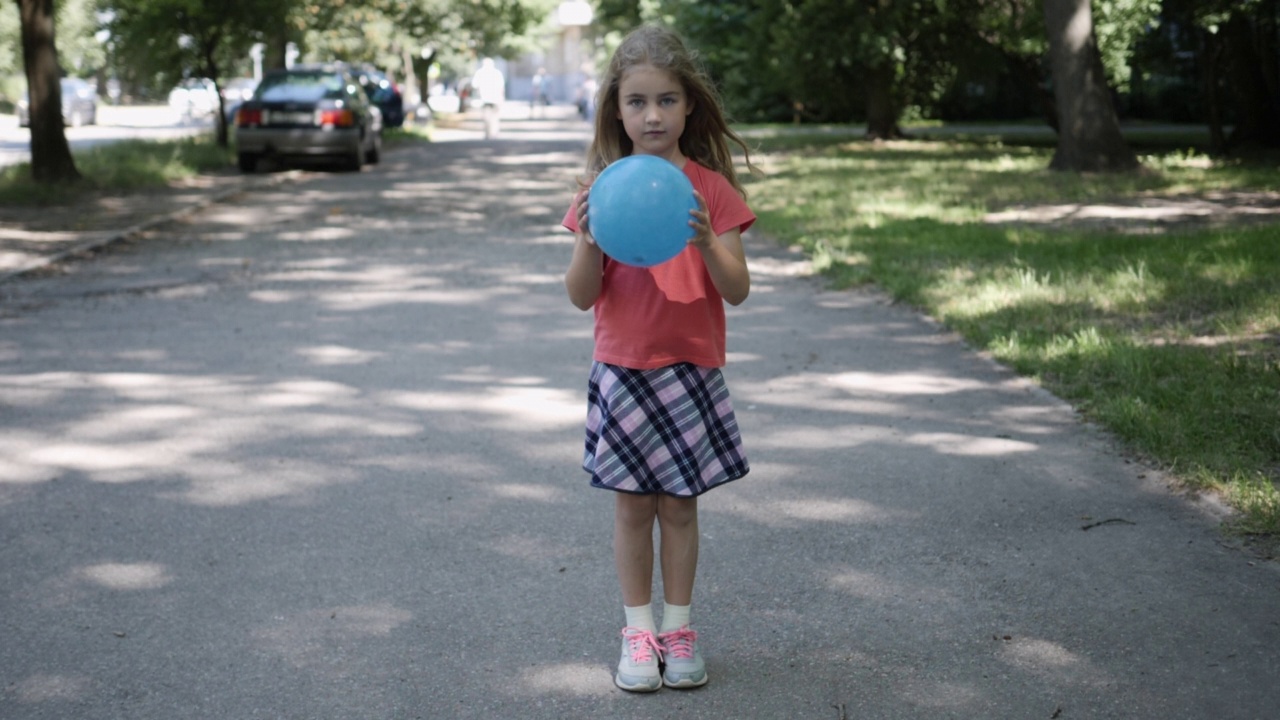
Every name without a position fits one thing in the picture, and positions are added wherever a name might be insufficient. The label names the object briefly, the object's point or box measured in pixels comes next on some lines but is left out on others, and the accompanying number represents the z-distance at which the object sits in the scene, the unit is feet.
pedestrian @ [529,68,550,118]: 221.87
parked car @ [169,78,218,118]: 165.89
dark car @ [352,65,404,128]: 131.85
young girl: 11.53
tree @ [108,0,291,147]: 79.82
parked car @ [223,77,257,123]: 155.55
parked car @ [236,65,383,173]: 75.00
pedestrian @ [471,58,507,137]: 120.16
